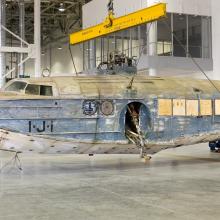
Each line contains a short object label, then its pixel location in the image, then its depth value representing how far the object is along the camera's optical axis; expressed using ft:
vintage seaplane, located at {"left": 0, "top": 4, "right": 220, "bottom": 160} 42.04
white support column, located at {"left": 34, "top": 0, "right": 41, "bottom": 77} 109.09
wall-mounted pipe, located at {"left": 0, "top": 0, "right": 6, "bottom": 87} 108.27
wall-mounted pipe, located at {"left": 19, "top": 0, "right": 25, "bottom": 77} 120.02
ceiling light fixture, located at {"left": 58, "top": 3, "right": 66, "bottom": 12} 151.35
